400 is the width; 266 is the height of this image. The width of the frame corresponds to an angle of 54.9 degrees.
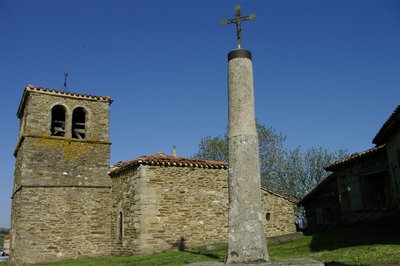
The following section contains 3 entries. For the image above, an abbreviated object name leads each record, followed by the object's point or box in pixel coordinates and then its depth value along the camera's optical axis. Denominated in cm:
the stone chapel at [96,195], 1523
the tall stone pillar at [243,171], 615
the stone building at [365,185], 1277
